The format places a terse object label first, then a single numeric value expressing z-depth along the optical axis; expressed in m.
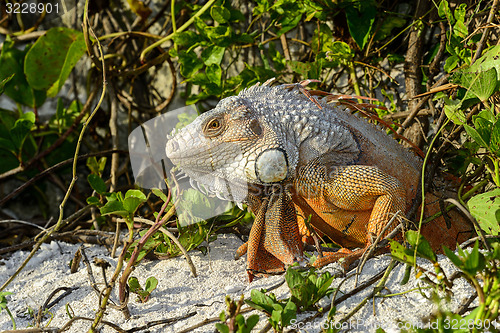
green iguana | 4.48
